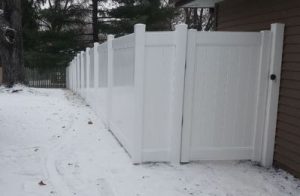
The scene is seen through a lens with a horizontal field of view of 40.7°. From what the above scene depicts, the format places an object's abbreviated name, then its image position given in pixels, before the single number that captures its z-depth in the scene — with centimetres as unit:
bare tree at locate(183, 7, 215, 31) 3135
